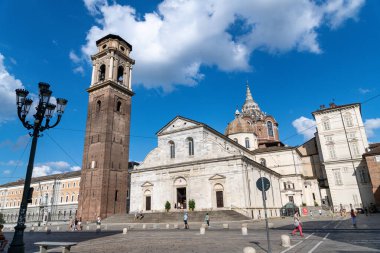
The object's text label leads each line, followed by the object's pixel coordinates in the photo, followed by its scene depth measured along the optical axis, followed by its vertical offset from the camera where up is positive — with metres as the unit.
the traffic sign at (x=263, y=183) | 8.73 +0.77
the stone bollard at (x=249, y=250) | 7.20 -1.10
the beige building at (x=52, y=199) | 58.16 +3.60
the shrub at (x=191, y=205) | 32.19 +0.57
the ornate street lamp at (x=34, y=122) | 8.59 +3.53
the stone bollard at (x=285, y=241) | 10.00 -1.25
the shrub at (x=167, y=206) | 33.59 +0.58
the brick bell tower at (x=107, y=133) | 36.92 +11.55
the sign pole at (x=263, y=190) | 8.55 +0.53
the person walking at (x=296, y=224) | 13.47 -0.88
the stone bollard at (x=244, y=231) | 14.79 -1.23
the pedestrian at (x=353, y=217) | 17.66 -0.84
